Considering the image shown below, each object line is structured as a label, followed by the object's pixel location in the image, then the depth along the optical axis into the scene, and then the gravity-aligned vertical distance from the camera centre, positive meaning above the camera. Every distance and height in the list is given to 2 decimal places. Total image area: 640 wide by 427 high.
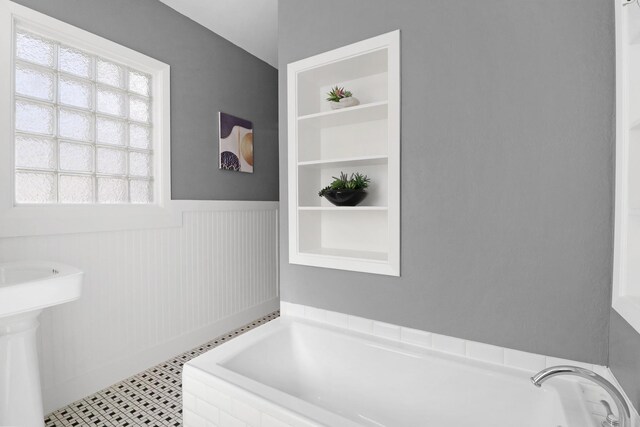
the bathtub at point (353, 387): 1.08 -0.72
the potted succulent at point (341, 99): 1.73 +0.59
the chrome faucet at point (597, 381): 0.78 -0.45
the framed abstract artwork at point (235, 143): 2.87 +0.60
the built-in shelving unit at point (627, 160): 0.94 +0.14
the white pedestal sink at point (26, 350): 1.28 -0.62
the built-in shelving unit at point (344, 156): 1.54 +0.28
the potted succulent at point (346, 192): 1.70 +0.08
